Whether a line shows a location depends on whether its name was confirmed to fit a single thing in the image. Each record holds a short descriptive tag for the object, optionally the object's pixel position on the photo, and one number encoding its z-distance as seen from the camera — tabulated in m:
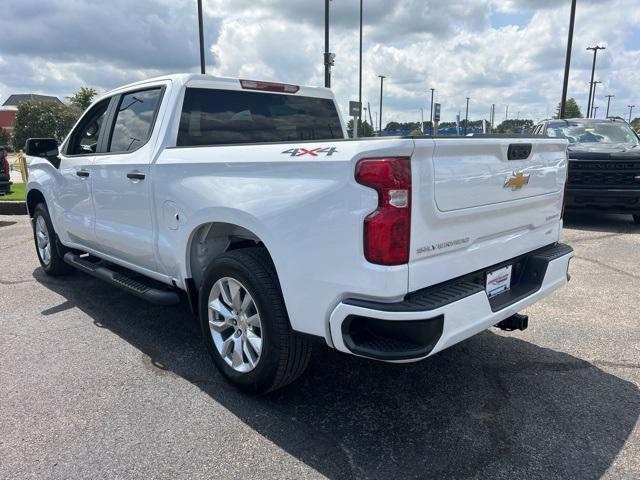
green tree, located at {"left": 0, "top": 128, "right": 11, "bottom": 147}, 60.53
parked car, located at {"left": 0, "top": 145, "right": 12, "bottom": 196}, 11.01
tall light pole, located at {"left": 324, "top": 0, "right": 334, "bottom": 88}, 17.39
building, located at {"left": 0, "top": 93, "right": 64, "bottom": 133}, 96.34
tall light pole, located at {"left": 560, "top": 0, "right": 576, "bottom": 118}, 19.87
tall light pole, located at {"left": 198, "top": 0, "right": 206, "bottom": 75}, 16.70
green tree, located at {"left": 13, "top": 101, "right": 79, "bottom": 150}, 52.62
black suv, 8.51
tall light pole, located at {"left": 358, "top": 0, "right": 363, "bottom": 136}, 34.19
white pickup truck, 2.33
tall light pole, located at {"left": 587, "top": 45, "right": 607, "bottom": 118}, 40.75
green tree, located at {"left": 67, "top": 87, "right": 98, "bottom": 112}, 50.86
